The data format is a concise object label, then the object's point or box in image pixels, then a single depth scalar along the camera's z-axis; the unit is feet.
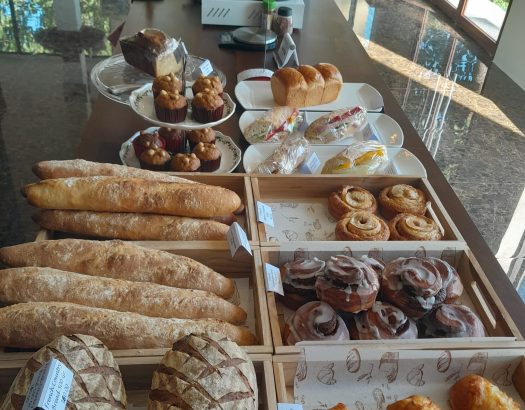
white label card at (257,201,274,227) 4.39
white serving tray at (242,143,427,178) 5.57
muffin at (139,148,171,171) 4.92
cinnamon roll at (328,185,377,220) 4.85
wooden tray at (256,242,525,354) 3.50
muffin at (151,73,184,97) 5.35
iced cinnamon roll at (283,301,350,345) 3.52
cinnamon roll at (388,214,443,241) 4.50
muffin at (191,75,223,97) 5.61
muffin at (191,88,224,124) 5.27
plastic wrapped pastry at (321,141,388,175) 5.35
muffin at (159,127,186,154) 5.33
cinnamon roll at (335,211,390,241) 4.43
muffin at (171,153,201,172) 4.94
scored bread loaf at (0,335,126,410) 2.55
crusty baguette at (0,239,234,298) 3.72
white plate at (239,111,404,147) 6.21
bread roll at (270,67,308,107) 6.66
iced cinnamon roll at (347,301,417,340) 3.58
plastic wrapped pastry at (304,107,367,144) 6.16
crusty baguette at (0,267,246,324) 3.44
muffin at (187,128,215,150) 5.39
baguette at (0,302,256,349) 3.13
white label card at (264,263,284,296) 3.77
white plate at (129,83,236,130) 5.21
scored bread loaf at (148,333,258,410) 2.65
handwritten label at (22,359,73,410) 2.37
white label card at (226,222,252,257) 3.94
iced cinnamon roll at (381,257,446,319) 3.68
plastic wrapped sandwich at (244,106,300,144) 5.97
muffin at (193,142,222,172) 5.09
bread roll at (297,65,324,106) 6.77
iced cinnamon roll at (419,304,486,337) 3.66
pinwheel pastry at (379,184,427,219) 4.86
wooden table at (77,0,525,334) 4.81
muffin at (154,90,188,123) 5.15
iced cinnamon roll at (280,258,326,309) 3.90
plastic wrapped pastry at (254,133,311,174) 5.27
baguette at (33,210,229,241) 4.14
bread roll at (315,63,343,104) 6.91
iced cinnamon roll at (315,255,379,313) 3.62
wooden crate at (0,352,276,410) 3.07
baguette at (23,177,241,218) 4.13
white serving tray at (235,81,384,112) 6.89
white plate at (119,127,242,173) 5.23
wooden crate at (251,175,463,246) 4.96
